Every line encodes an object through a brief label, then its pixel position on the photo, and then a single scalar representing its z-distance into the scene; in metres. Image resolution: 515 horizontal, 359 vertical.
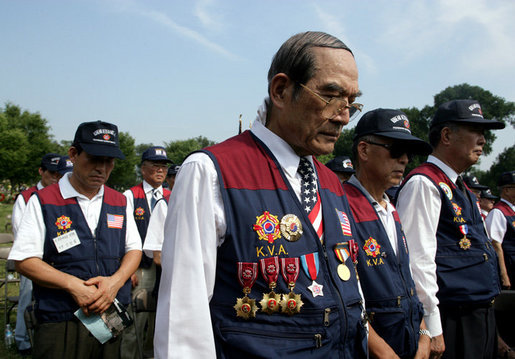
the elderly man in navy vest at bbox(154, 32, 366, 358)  1.52
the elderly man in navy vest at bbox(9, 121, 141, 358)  3.16
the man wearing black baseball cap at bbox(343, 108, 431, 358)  2.72
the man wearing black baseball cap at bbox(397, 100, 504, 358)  3.37
